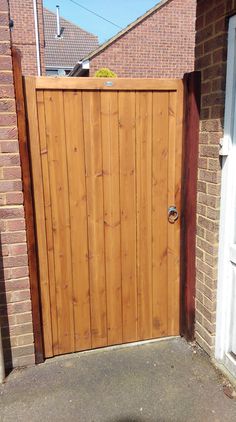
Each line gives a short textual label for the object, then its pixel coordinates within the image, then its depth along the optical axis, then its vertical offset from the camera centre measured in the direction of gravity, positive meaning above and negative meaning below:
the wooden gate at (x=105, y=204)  2.45 -0.46
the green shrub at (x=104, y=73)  10.05 +1.88
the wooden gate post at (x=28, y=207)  2.23 -0.43
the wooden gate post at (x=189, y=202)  2.53 -0.46
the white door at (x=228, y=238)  2.21 -0.66
